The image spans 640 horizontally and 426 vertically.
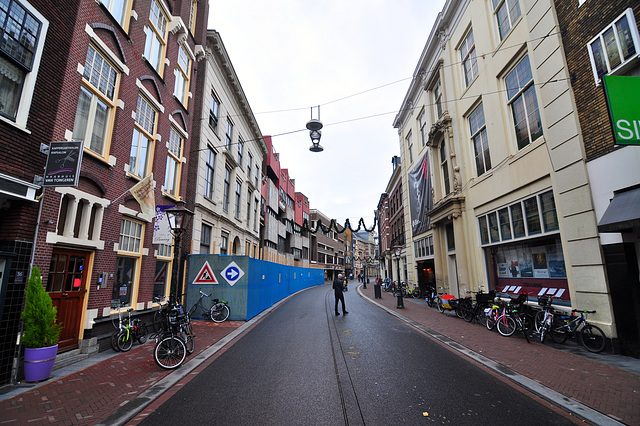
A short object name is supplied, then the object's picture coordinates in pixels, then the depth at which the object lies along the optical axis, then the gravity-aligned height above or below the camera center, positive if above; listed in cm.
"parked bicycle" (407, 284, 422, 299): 2102 -143
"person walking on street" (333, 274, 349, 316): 1285 -67
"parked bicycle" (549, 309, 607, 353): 675 -146
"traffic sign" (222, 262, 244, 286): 1197 +1
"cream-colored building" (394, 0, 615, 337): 783 +394
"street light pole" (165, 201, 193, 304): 770 +139
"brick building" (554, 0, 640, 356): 632 +262
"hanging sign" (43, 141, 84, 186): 587 +217
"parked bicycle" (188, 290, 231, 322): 1168 -145
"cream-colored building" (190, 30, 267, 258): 1506 +663
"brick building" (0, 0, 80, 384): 536 +267
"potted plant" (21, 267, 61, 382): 513 -94
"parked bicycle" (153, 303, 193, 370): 607 -147
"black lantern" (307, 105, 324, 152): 1125 +534
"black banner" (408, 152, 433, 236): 1817 +493
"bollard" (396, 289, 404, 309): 1506 -156
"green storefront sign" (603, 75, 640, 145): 511 +283
